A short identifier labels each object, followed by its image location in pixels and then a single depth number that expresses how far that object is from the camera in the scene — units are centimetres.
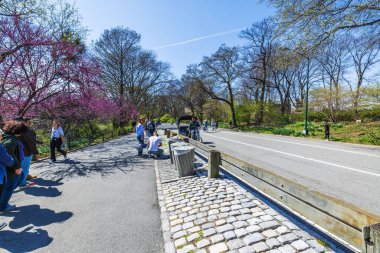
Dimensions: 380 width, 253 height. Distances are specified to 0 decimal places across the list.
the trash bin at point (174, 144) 741
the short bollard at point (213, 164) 542
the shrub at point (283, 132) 1980
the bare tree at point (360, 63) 3098
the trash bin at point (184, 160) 579
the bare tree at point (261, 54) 2736
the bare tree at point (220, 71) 2941
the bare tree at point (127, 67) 2641
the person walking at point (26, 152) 529
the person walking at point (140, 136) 967
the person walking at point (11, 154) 379
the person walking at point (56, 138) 825
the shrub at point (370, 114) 2438
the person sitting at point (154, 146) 901
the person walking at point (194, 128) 1391
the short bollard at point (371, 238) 164
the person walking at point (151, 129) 1410
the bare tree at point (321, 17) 914
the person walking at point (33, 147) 557
